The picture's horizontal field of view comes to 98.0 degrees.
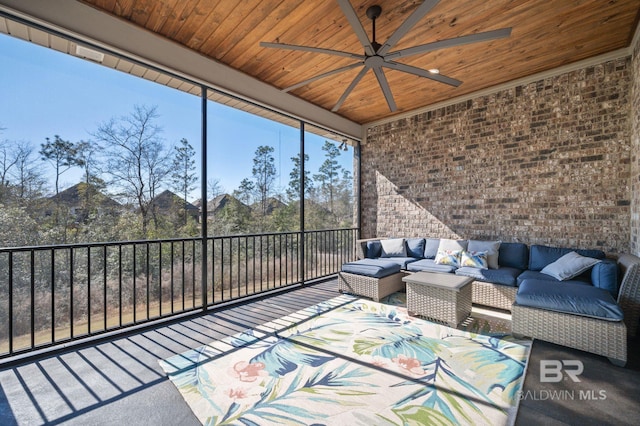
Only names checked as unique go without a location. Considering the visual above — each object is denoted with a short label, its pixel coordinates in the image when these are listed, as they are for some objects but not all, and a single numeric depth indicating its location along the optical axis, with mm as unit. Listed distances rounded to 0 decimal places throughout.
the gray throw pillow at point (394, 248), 4852
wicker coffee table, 3039
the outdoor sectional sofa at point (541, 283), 2381
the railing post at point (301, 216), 4828
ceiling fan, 1965
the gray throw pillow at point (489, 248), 3963
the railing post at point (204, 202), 3520
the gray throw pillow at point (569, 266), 3141
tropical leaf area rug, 1757
